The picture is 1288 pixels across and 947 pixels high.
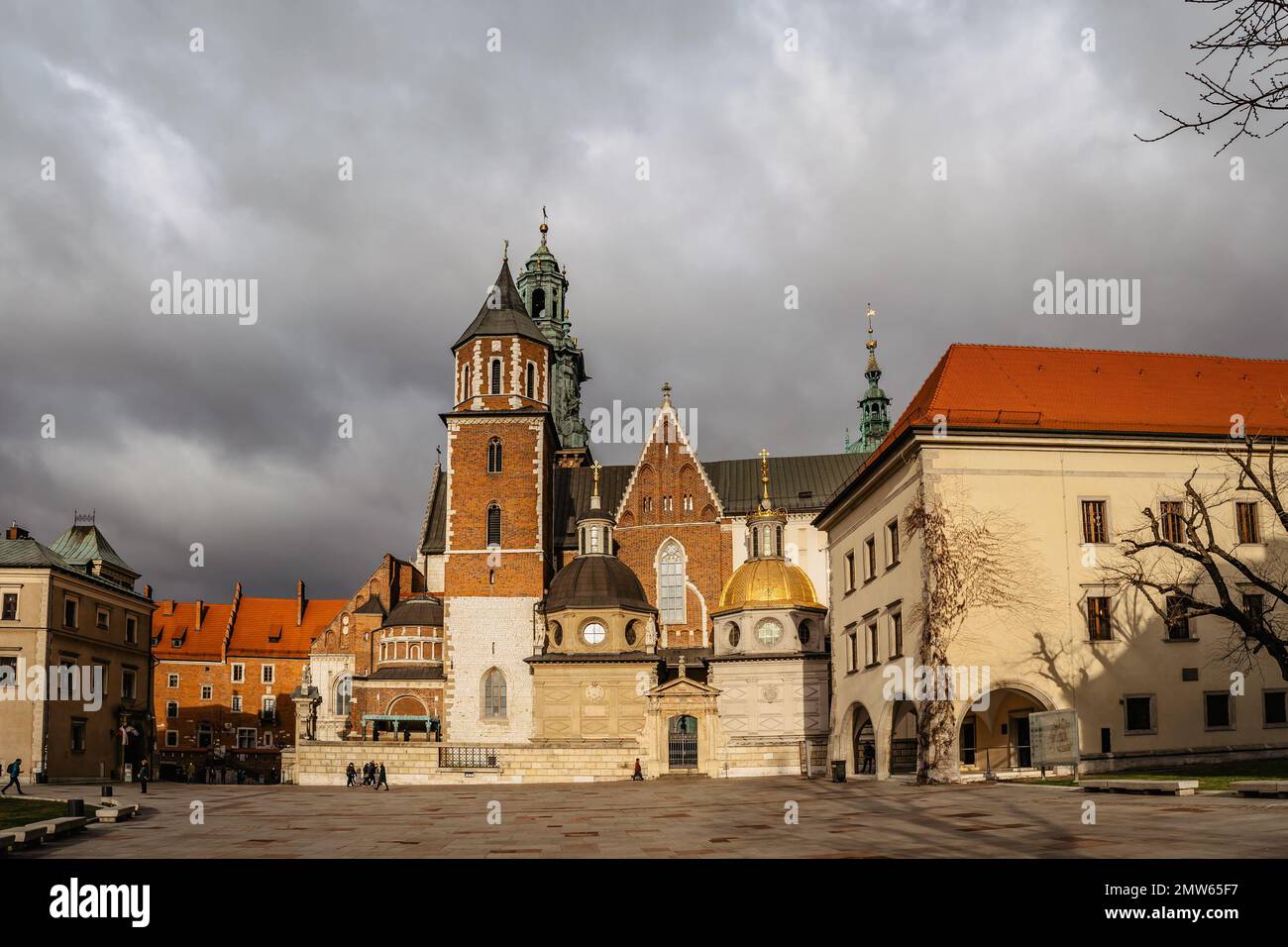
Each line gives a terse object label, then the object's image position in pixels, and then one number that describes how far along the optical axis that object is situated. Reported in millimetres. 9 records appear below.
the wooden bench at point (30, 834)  18562
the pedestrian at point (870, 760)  43812
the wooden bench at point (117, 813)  25047
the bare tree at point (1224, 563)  34031
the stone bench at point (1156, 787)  23406
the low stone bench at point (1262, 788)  21172
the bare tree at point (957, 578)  32344
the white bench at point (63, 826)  20250
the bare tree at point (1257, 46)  7270
